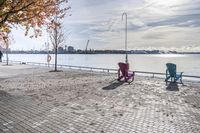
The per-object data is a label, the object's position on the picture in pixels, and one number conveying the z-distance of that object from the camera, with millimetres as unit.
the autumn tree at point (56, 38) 18301
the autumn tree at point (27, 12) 5774
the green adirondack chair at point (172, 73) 10349
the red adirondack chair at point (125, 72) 10573
